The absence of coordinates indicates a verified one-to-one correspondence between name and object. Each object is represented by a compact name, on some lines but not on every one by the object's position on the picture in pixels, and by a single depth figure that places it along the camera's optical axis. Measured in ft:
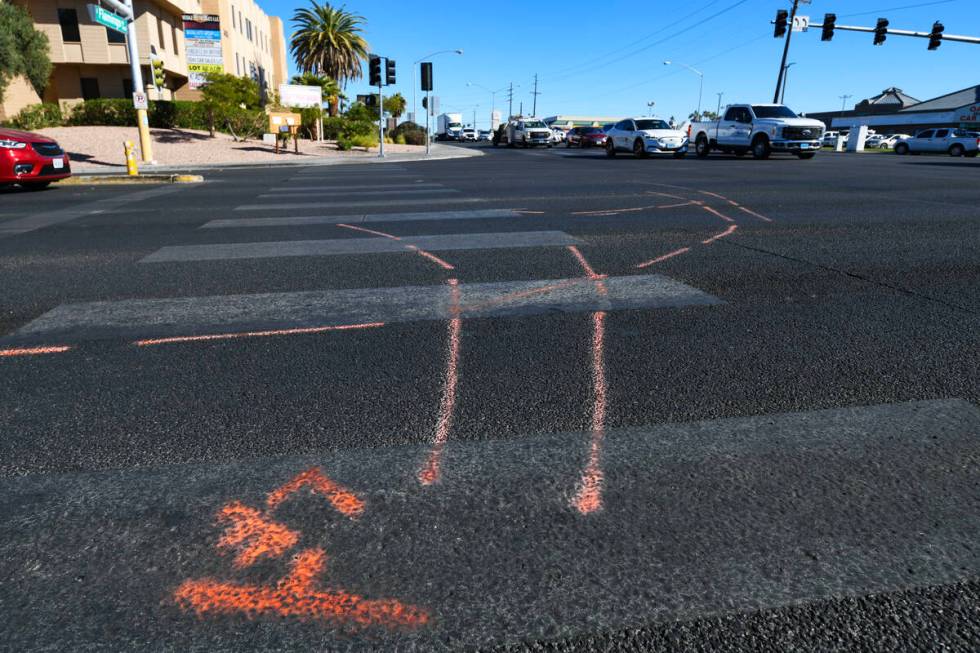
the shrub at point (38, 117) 102.99
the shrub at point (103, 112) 112.16
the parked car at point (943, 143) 122.42
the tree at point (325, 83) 164.86
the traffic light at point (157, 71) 106.39
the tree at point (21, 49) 97.25
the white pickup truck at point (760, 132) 85.51
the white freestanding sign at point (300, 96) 137.28
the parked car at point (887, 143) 188.65
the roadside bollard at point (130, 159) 62.03
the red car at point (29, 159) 44.53
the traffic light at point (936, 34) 103.87
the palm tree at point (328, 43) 200.13
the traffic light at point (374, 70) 96.27
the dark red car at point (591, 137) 146.51
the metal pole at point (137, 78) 65.07
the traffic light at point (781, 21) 112.57
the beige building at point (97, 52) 117.29
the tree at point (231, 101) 105.29
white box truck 271.90
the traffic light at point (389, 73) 97.81
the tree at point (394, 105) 270.67
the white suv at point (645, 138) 94.27
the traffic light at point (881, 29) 104.73
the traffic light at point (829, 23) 106.11
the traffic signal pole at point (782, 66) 134.30
